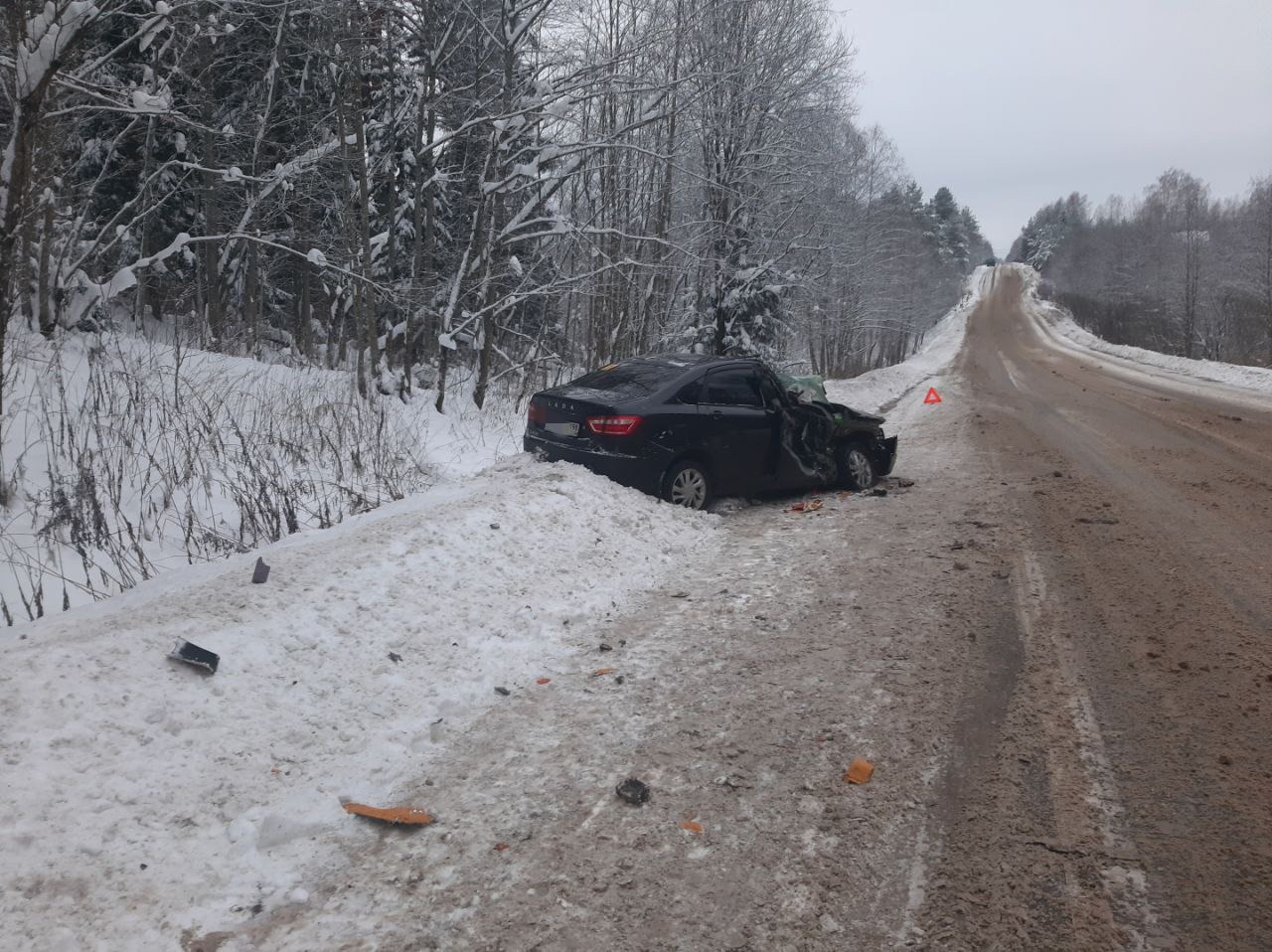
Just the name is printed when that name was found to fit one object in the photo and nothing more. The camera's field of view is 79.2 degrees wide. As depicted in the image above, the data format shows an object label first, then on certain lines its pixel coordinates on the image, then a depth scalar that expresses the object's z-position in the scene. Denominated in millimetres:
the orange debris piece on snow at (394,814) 3125
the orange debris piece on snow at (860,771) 3369
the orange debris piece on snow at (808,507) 8516
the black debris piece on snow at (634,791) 3260
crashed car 7605
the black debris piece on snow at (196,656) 3719
